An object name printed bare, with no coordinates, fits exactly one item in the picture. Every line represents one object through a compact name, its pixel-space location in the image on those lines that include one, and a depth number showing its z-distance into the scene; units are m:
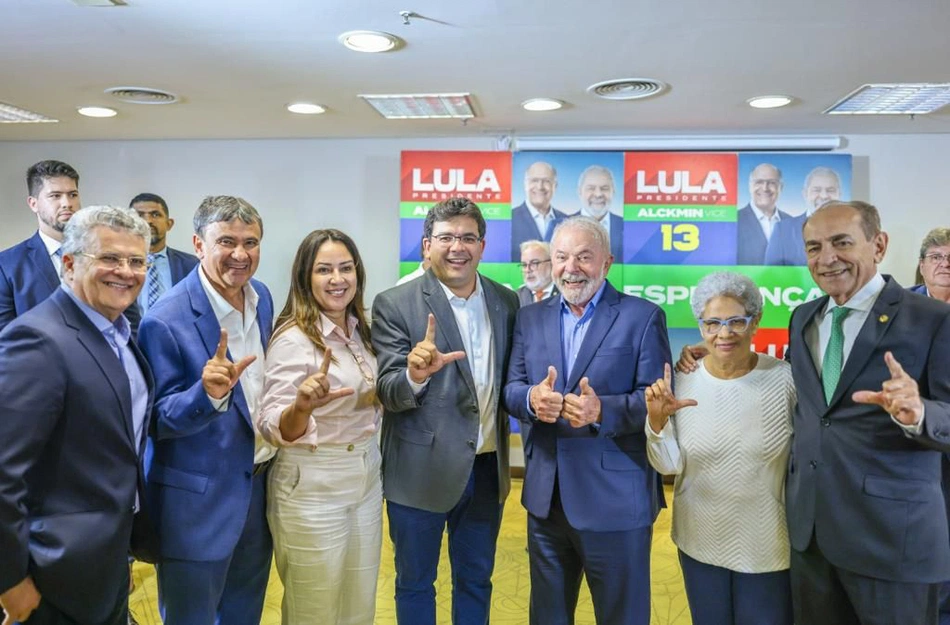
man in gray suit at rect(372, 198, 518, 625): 2.40
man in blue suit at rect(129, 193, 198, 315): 4.24
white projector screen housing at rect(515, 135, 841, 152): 5.48
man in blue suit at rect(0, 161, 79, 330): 2.85
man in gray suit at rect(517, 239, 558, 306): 5.21
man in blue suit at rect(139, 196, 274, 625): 1.94
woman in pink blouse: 2.22
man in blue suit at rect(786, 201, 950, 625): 1.95
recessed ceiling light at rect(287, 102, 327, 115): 4.79
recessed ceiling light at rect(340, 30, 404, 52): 3.28
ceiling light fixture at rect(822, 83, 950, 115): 4.28
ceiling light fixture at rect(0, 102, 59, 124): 5.05
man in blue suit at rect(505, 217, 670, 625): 2.24
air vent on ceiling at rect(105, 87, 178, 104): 4.41
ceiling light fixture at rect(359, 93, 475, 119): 4.54
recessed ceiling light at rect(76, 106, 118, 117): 4.92
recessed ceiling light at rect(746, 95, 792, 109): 4.47
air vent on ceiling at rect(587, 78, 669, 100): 4.12
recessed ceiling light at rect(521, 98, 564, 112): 4.59
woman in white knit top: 2.16
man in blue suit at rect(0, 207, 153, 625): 1.58
